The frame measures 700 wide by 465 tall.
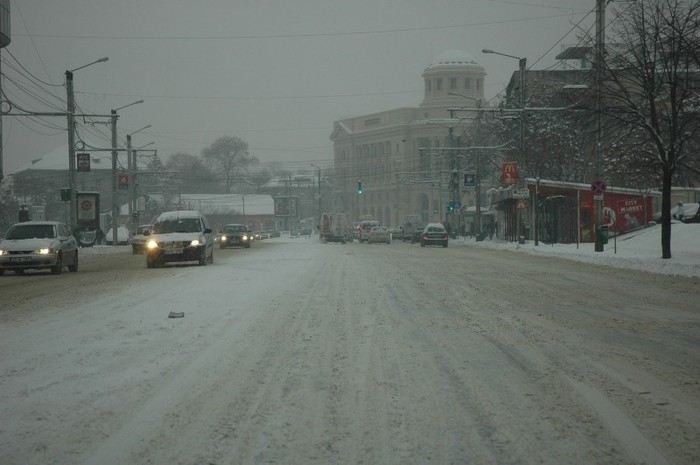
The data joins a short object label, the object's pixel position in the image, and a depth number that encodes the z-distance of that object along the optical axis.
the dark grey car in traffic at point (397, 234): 93.59
